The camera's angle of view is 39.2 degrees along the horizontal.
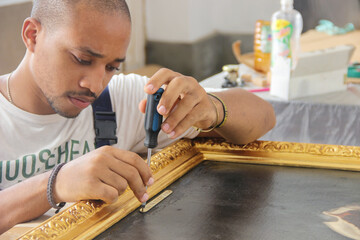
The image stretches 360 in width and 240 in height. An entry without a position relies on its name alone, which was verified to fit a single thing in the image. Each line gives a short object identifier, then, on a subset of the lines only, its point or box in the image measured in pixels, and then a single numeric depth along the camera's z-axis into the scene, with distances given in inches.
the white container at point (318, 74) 76.0
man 35.9
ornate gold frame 34.2
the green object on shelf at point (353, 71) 87.9
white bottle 76.4
